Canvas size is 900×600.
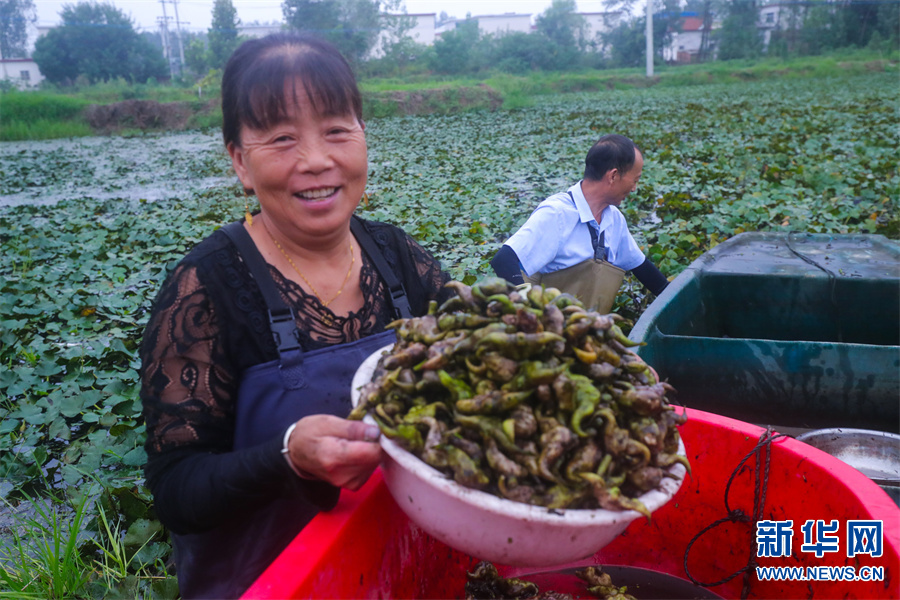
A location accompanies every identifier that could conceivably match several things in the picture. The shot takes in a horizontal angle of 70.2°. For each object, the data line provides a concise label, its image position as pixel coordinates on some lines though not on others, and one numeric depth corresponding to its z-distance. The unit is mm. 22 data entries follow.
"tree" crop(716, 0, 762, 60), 45656
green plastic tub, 2557
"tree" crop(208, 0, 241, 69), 43594
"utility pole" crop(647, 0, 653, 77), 32625
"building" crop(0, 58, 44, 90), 58219
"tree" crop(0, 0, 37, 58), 61656
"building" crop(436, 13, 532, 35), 82625
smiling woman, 1348
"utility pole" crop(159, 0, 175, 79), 45366
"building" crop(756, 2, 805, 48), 47531
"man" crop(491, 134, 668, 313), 3449
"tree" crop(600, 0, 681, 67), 49694
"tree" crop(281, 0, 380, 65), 40719
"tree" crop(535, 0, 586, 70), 49531
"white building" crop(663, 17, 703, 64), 64981
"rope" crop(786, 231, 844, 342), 3279
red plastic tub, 1245
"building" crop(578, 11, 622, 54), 61819
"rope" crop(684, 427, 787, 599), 1558
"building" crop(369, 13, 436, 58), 49812
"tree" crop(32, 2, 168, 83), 43188
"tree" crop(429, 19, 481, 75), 44438
